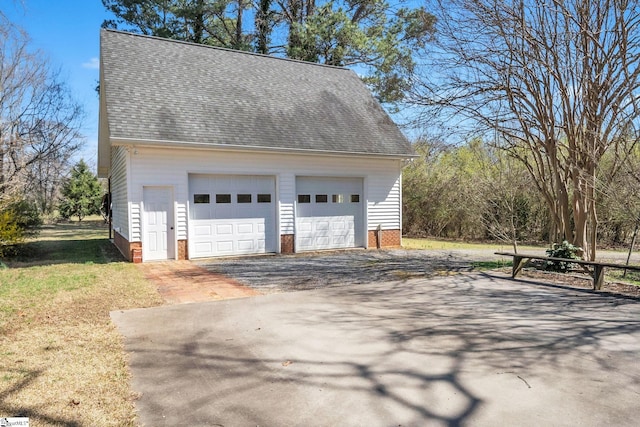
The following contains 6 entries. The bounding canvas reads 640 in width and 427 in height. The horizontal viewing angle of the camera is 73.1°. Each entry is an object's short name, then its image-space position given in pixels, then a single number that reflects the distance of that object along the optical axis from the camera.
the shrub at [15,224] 11.60
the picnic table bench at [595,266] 7.47
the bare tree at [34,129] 19.80
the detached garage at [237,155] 11.33
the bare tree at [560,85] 8.59
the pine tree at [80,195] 34.16
